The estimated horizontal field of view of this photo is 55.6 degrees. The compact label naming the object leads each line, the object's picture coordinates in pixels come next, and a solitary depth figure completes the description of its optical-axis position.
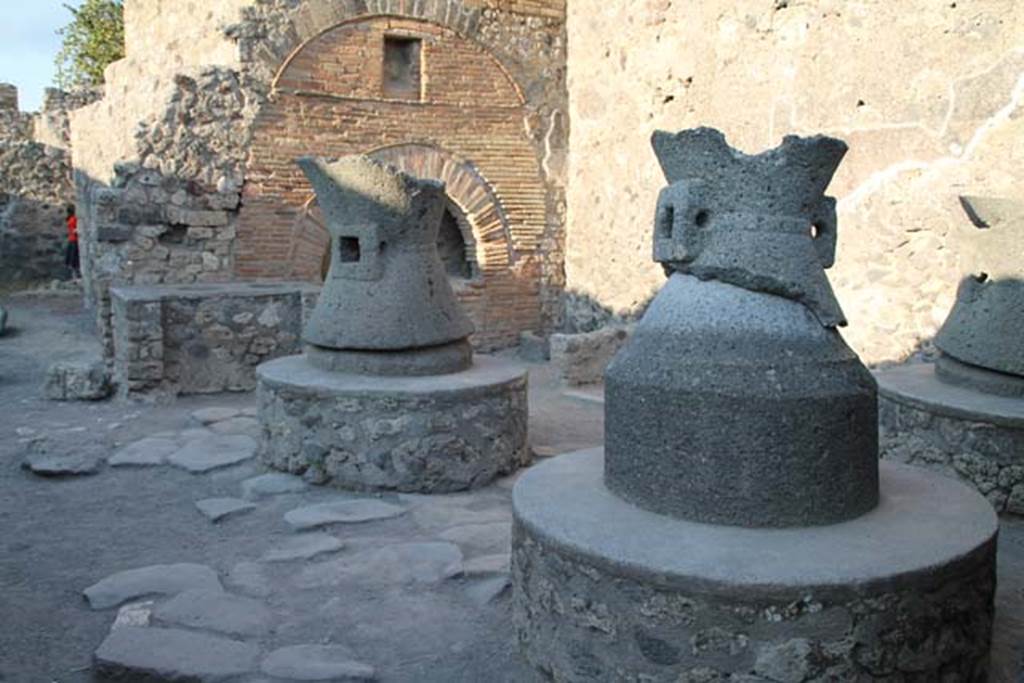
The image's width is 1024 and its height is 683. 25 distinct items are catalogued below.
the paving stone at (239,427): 6.22
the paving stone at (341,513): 4.47
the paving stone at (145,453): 5.56
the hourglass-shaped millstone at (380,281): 5.20
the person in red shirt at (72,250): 14.84
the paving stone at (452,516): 4.50
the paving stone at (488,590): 3.61
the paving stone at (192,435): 6.06
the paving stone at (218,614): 3.37
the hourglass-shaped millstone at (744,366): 2.64
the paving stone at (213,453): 5.46
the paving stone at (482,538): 4.14
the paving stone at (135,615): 3.39
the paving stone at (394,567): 3.82
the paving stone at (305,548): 4.06
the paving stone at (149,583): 3.64
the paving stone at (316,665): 3.01
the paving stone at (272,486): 4.93
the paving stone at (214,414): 6.57
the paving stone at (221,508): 4.61
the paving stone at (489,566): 3.83
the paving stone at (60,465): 5.36
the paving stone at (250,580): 3.72
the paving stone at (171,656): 3.01
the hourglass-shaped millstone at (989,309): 4.64
